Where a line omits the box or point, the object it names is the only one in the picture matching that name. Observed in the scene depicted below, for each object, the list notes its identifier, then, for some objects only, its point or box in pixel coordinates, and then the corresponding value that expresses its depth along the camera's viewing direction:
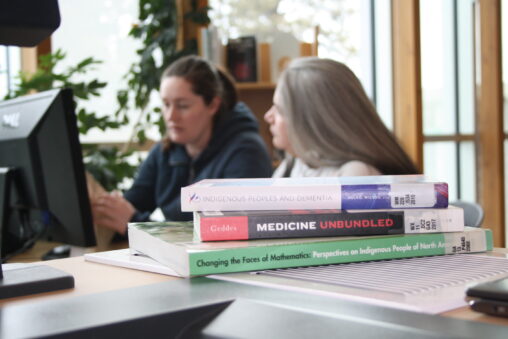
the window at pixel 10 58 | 2.88
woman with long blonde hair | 1.88
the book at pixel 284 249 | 0.88
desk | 0.79
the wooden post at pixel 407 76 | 3.14
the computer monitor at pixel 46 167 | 1.16
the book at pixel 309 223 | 0.91
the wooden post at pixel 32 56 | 2.92
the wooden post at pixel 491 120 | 3.49
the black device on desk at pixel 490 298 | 0.78
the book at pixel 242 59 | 2.98
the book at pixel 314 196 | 0.92
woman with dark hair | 2.51
